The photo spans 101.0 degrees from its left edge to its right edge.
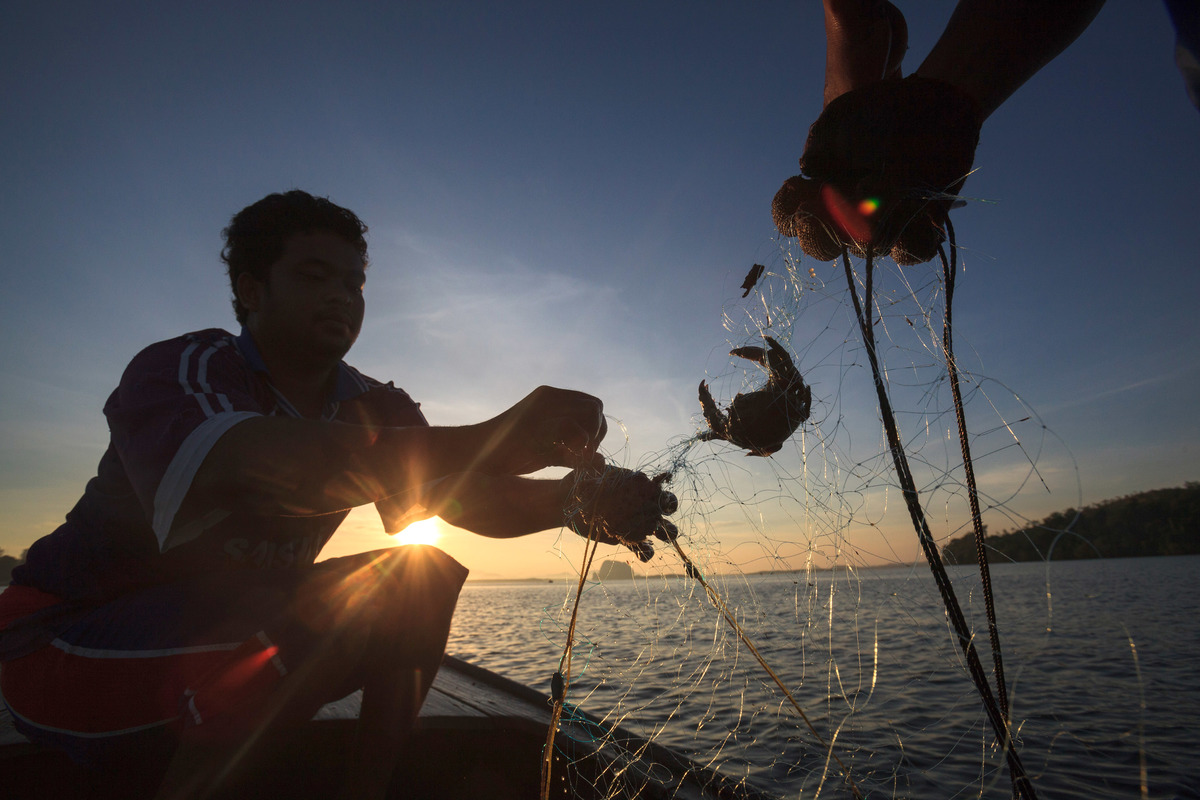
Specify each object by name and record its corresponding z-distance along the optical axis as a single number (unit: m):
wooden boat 0.65
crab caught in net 0.50
